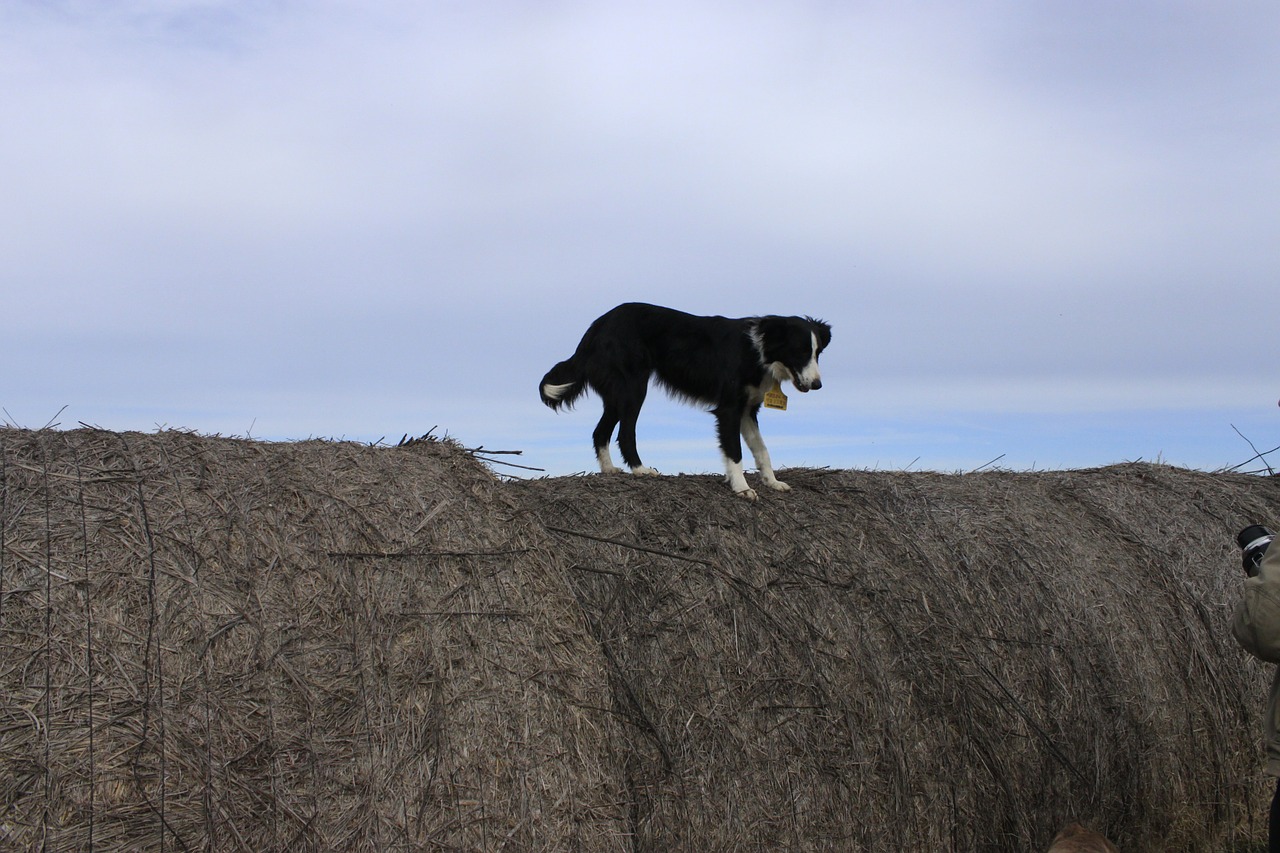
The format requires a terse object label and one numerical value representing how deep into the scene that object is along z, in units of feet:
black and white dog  21.02
